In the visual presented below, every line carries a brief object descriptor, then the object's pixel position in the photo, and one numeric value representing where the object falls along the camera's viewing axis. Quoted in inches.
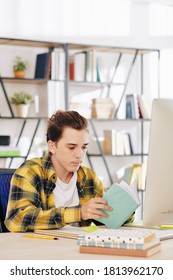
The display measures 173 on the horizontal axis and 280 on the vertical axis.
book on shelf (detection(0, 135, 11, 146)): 221.5
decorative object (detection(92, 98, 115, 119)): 239.9
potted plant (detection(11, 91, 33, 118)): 225.8
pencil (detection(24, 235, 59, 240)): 87.3
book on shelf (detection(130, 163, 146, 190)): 247.6
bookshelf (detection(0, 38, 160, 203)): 230.7
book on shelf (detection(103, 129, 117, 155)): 245.1
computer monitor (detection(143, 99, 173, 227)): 85.4
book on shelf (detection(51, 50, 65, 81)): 228.4
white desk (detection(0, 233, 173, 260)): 72.8
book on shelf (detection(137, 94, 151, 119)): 250.1
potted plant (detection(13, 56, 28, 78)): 226.7
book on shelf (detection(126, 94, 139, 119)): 248.2
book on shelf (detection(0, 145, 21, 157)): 220.8
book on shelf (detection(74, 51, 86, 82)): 235.6
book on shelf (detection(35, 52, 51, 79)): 227.1
